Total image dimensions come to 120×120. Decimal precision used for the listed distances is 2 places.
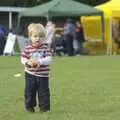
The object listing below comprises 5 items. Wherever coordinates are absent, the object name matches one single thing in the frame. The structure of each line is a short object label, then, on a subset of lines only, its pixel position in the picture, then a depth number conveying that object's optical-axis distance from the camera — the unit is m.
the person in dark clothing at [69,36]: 30.17
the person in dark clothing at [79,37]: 31.58
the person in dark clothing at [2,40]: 31.50
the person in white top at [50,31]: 28.46
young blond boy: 9.60
